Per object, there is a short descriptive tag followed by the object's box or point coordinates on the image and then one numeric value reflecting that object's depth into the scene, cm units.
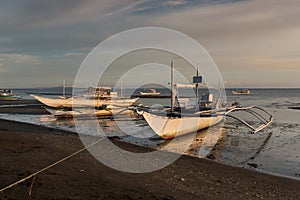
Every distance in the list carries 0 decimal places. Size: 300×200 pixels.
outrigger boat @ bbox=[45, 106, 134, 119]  2909
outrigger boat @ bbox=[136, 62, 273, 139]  1614
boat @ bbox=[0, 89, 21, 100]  6694
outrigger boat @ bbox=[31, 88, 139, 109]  3838
